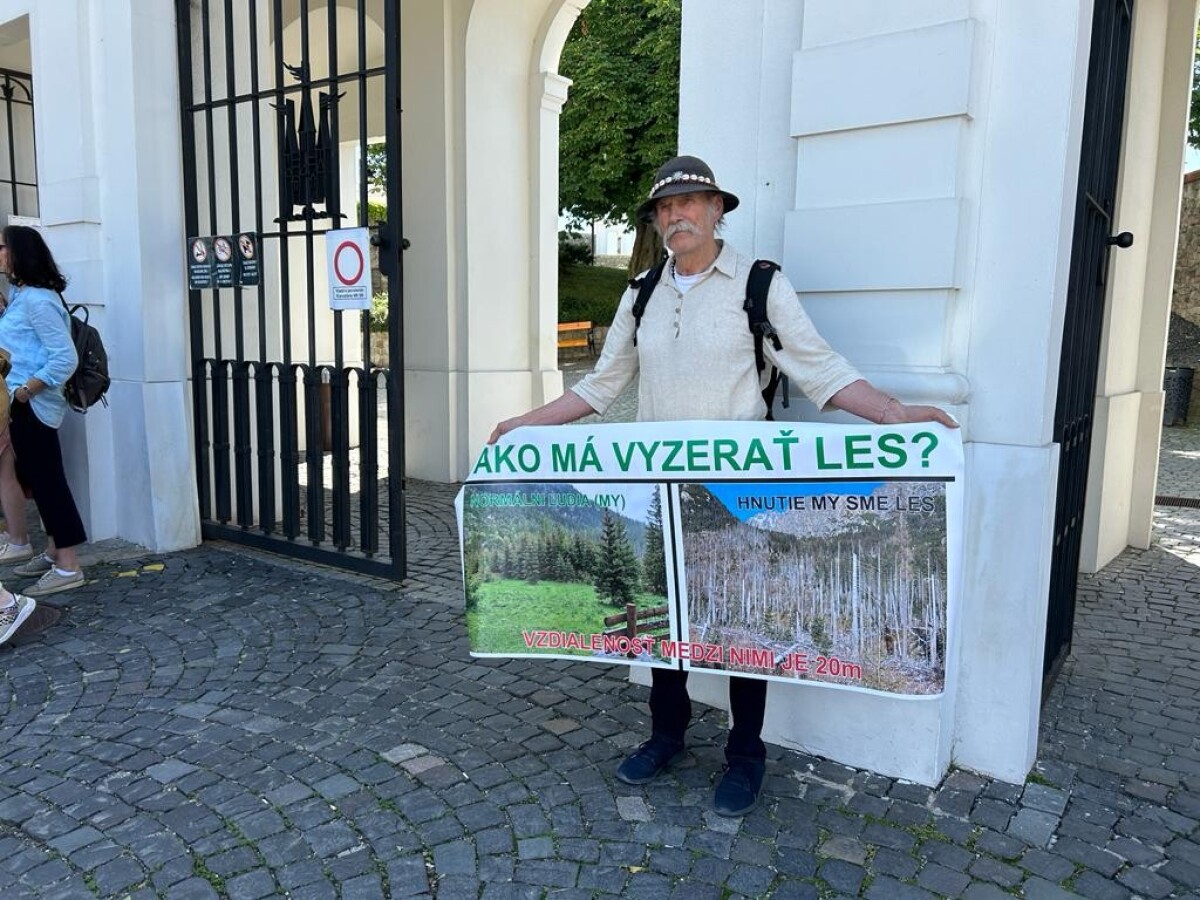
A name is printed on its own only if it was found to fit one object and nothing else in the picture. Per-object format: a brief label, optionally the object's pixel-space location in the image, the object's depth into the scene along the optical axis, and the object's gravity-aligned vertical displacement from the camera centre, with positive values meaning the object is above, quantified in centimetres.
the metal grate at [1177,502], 796 -128
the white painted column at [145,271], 566 +39
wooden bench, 2327 +20
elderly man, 282 -2
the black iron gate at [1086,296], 333 +23
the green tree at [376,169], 2105 +421
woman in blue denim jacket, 493 -27
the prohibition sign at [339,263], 498 +40
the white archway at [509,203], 781 +123
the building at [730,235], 297 +50
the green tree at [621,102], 2012 +542
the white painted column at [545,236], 816 +98
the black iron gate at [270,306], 509 +19
